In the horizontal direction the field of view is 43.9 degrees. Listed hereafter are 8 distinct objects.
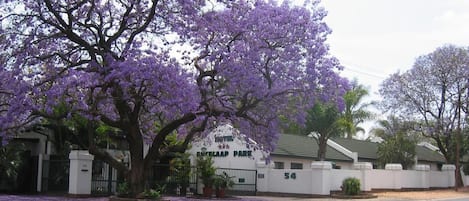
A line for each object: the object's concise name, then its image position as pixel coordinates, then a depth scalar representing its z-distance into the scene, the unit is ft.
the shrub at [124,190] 72.54
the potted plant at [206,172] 97.60
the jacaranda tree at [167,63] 60.34
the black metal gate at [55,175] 93.86
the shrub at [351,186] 98.43
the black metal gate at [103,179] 91.45
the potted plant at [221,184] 97.04
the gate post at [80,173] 85.20
